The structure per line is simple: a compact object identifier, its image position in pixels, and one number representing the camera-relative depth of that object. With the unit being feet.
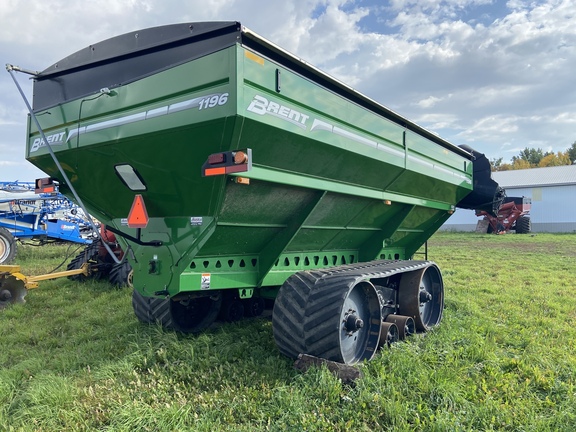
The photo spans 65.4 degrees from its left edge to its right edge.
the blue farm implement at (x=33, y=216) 38.24
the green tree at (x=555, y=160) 210.79
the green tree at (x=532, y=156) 235.81
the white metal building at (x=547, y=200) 108.06
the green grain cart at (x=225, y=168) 10.25
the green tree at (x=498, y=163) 233.96
